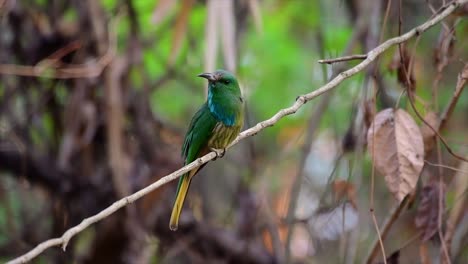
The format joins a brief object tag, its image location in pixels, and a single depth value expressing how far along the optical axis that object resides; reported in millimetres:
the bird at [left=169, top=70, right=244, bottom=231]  7015
